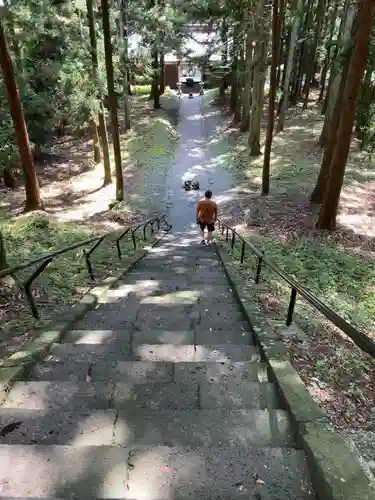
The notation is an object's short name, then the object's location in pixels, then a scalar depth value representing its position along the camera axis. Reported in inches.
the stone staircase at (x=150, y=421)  85.7
